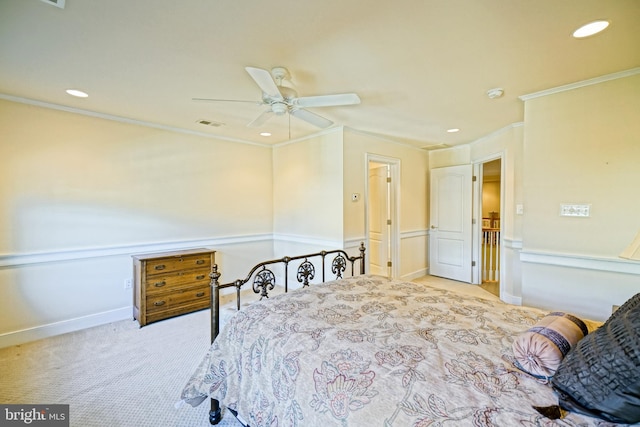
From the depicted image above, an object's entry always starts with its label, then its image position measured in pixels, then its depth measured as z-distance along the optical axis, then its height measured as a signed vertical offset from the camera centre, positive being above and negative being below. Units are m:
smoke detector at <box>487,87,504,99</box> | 2.56 +1.07
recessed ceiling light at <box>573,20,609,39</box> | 1.65 +1.08
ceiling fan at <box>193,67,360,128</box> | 2.01 +0.85
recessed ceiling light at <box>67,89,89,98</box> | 2.62 +1.11
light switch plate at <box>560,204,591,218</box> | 2.37 -0.02
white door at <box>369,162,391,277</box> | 4.96 -0.21
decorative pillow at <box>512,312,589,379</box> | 1.05 -0.54
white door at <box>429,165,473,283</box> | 4.76 -0.27
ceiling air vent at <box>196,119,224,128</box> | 3.54 +1.11
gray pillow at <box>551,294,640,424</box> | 0.78 -0.51
